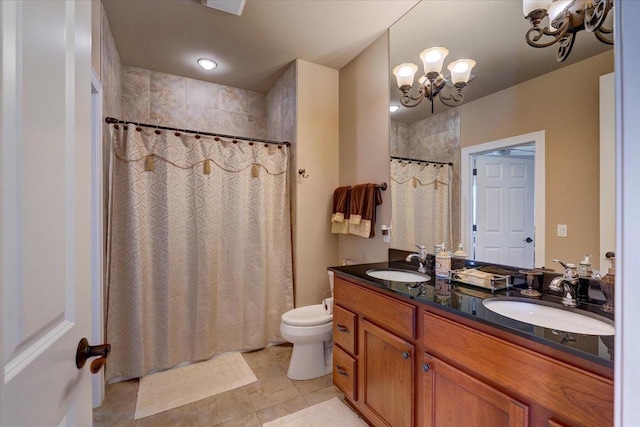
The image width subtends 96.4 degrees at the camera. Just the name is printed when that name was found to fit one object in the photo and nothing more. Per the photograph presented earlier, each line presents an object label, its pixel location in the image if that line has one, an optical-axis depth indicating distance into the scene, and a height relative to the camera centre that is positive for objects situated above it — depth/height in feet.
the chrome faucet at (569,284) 3.72 -0.94
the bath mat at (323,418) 5.39 -3.99
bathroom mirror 3.99 +1.73
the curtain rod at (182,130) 6.60 +2.12
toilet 6.68 -3.05
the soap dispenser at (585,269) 3.78 -0.76
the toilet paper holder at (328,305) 7.23 -2.36
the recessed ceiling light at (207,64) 8.23 +4.37
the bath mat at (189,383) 6.00 -4.00
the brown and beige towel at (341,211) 8.14 +0.03
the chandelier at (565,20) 3.70 +2.72
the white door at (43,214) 1.40 -0.01
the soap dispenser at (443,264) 5.19 -0.95
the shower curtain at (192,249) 6.78 -0.96
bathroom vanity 2.51 -1.72
